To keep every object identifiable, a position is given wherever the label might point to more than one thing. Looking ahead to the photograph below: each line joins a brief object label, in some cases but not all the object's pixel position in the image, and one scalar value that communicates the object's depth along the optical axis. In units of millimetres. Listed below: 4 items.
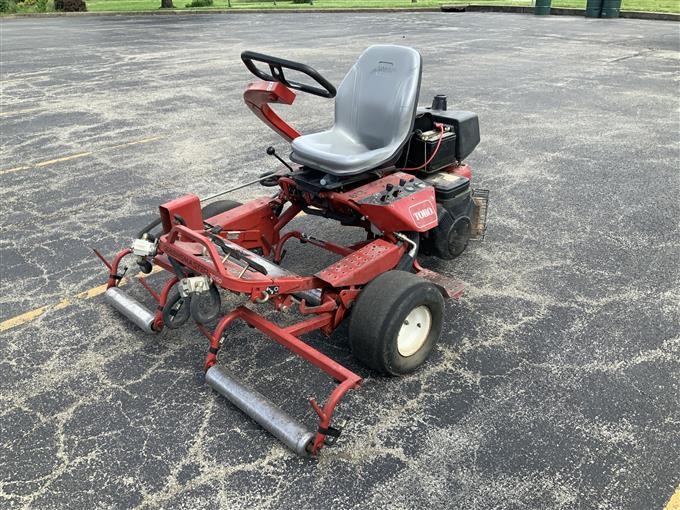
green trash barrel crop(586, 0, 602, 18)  20839
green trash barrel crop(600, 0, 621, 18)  20500
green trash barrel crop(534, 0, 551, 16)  21859
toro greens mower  2773
